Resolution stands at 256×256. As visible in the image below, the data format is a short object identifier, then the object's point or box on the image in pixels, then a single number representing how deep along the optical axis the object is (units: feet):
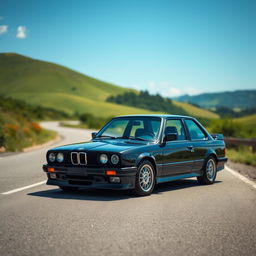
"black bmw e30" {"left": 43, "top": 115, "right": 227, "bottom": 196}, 27.68
